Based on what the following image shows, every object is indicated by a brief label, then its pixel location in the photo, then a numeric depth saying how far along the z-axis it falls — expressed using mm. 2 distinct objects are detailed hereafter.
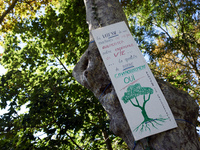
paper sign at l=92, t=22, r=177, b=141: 1418
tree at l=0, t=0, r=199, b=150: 2209
